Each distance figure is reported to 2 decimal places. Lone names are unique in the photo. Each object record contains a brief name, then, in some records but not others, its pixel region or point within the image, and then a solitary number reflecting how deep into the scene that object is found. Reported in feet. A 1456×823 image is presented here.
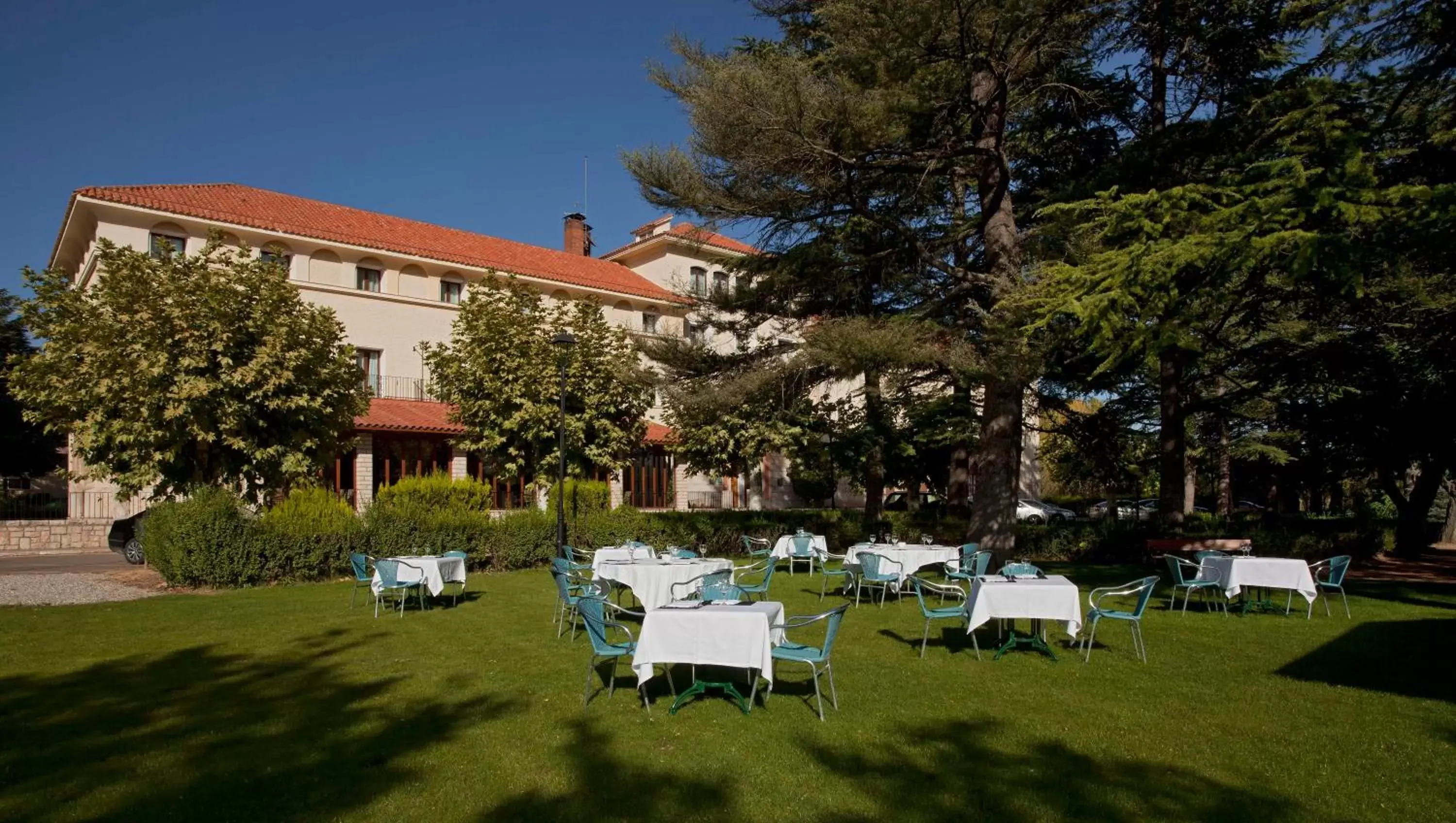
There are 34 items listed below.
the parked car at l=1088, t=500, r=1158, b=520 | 120.06
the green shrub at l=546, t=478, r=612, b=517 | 63.77
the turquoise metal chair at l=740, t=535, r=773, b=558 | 62.03
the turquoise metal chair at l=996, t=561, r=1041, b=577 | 32.50
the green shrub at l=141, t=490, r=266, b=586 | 47.85
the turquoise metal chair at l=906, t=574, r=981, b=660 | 29.45
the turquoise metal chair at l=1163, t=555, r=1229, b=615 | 38.49
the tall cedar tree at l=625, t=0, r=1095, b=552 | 44.16
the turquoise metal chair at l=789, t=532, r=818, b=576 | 57.11
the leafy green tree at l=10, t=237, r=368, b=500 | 51.72
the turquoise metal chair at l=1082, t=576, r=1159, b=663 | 28.05
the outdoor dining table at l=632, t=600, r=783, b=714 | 21.56
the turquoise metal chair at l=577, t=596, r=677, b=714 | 22.85
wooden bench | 52.49
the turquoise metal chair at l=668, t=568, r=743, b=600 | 27.45
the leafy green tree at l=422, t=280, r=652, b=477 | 71.56
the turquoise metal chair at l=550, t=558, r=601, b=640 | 31.60
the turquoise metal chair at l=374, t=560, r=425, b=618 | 38.42
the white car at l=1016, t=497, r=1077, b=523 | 123.44
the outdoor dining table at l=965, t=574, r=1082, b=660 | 27.86
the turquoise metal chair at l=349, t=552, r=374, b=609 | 40.42
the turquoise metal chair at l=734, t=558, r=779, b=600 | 33.71
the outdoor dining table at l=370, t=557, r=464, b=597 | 40.04
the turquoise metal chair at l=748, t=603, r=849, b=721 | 21.85
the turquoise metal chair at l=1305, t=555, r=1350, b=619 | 40.50
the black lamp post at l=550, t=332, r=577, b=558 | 51.44
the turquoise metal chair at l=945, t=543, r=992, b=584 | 40.24
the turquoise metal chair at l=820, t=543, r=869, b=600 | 41.57
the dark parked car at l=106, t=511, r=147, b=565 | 63.87
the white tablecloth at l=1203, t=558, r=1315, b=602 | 38.32
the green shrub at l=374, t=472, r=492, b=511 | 55.36
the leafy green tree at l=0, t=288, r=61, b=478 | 106.93
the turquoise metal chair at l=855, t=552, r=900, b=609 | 41.16
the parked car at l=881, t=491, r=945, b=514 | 112.40
